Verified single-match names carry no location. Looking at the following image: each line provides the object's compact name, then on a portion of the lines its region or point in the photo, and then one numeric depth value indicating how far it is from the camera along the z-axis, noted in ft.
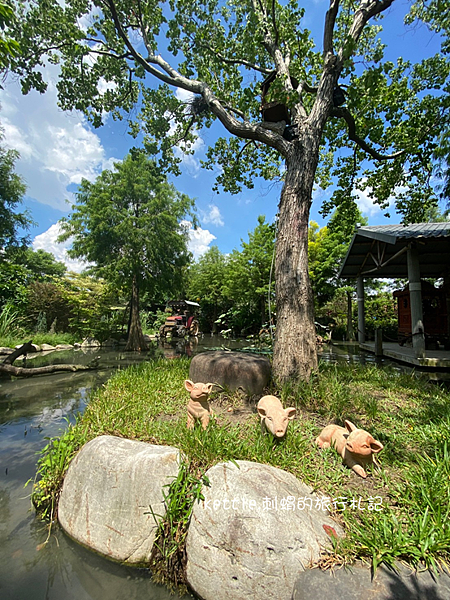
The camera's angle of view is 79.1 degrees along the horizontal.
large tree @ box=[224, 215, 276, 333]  52.24
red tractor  62.95
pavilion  22.07
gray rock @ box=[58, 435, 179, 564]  6.67
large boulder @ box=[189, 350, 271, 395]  12.42
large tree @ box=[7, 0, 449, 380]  13.61
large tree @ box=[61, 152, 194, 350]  39.40
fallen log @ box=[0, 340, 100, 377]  22.07
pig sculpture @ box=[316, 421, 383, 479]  7.13
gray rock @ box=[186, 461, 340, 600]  5.28
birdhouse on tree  14.71
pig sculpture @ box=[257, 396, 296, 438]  7.66
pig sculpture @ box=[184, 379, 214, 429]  9.00
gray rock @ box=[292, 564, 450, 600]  4.48
